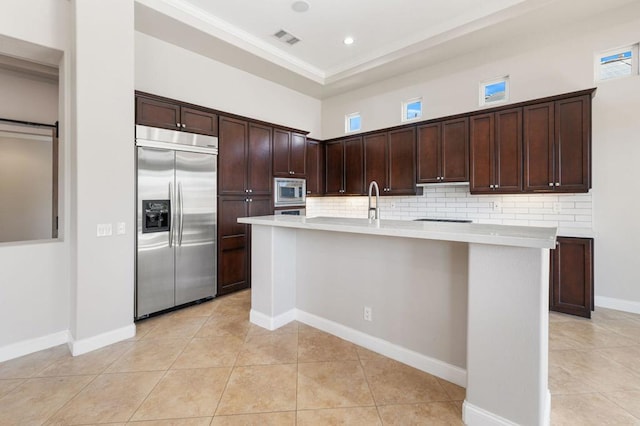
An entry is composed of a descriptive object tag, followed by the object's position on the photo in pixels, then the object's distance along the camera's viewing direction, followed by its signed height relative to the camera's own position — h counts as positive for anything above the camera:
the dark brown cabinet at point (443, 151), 4.21 +0.91
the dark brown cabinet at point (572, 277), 3.25 -0.79
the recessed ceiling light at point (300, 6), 3.42 +2.51
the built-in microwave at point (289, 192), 4.80 +0.32
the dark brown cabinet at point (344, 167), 5.44 +0.86
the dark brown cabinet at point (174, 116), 3.23 +1.16
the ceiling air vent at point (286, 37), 4.08 +2.55
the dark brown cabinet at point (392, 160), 4.75 +0.87
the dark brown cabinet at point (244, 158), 4.03 +0.79
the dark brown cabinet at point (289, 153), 4.79 +1.01
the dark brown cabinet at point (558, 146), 3.32 +0.79
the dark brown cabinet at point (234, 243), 4.02 -0.48
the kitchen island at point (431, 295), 1.57 -0.67
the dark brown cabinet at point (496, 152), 3.78 +0.81
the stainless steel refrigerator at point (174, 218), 3.22 -0.10
